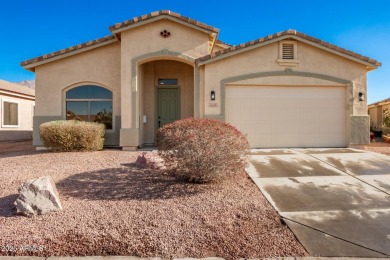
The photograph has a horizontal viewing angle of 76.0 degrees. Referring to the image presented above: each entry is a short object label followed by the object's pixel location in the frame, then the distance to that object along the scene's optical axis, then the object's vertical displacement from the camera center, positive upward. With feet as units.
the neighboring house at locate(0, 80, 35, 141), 51.62 +4.02
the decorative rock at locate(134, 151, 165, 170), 22.62 -2.94
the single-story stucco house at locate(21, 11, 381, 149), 33.63 +6.75
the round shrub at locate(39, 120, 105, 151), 31.55 -0.64
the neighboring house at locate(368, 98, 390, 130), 64.13 +5.29
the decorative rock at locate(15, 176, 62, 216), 13.21 -3.73
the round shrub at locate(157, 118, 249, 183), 16.51 -1.36
